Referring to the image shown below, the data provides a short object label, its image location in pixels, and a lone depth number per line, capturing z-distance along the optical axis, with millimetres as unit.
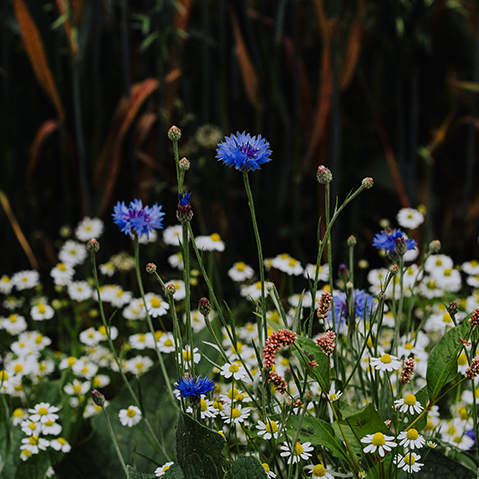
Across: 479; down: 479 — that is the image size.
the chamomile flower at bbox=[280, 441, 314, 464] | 1069
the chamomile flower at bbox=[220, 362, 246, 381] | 1087
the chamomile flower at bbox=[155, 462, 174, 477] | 1102
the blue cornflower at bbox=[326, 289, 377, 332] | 1206
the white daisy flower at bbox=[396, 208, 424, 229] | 1479
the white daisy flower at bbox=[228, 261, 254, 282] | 1624
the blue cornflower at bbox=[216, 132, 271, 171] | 1037
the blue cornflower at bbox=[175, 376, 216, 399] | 1042
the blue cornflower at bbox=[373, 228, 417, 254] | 1130
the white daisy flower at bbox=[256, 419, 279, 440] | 1066
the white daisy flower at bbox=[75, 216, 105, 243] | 1925
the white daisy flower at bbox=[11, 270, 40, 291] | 1819
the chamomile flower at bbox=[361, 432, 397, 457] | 1048
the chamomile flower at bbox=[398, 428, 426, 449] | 1054
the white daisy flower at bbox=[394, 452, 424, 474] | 1053
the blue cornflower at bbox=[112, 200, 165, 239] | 1110
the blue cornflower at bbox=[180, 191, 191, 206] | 1054
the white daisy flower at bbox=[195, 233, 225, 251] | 1438
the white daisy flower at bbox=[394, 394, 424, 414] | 1071
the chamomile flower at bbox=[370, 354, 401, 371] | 1079
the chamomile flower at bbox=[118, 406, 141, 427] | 1228
